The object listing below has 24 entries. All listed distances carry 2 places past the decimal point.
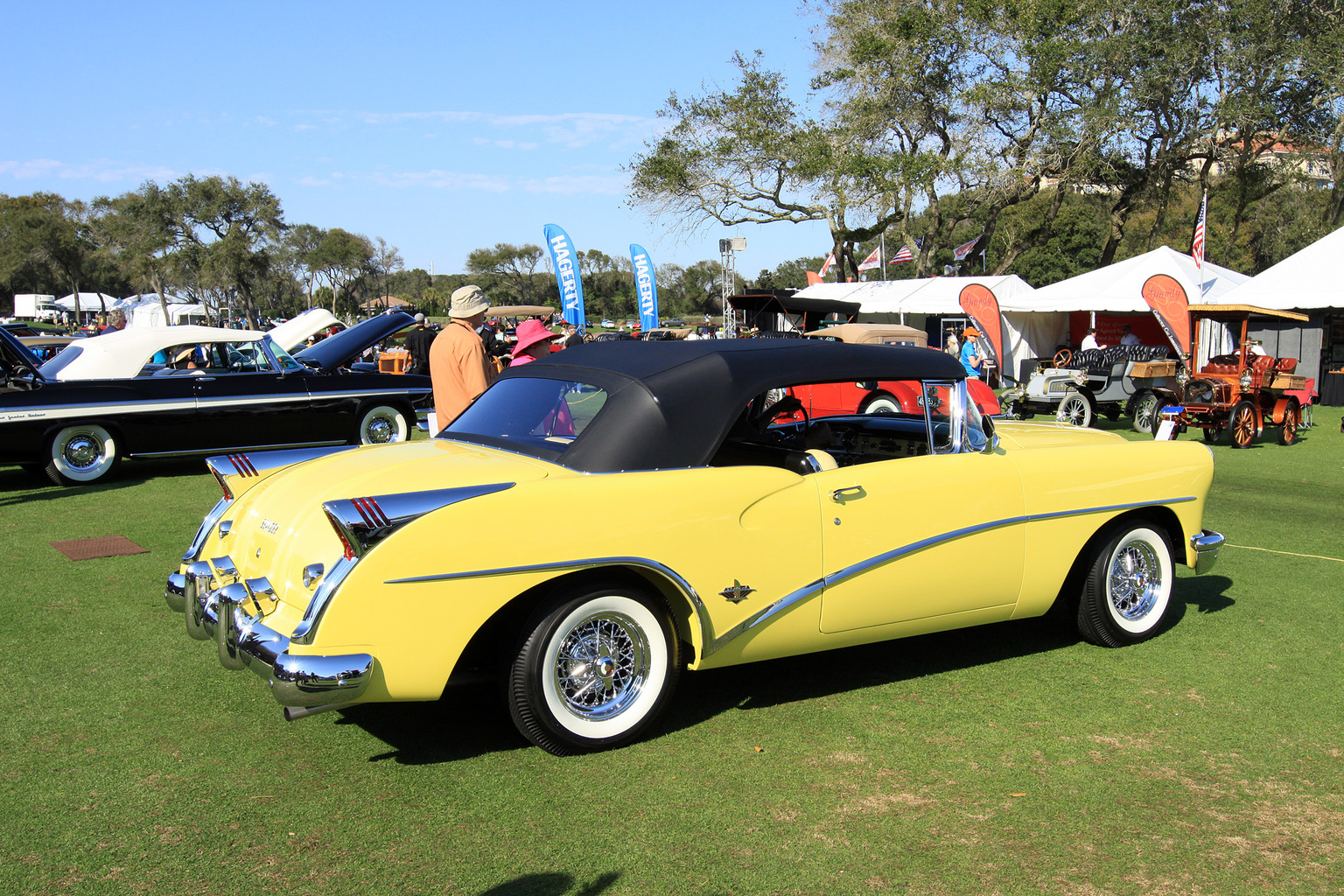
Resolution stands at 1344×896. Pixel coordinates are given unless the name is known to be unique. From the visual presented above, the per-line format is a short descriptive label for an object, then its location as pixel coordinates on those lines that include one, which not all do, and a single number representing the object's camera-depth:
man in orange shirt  6.50
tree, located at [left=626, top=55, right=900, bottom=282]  30.72
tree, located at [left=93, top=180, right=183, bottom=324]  54.94
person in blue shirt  17.22
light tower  31.33
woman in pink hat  7.07
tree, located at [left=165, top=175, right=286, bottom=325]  54.81
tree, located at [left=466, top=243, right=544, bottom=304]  93.81
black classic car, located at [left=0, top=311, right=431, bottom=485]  9.61
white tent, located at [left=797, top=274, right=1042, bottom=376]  25.70
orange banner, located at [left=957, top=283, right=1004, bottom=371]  24.44
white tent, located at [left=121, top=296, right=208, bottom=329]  49.66
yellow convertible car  3.14
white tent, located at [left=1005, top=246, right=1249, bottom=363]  22.33
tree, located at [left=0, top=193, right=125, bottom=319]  66.38
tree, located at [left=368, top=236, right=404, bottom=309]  76.94
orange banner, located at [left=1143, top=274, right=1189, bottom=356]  18.66
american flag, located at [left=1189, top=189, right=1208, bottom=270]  23.50
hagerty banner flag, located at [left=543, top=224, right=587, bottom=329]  32.59
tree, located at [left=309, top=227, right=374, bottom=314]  72.94
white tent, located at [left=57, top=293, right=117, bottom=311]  73.05
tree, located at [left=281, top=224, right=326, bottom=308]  72.69
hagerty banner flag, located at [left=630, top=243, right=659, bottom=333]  35.62
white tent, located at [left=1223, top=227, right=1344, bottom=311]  19.38
